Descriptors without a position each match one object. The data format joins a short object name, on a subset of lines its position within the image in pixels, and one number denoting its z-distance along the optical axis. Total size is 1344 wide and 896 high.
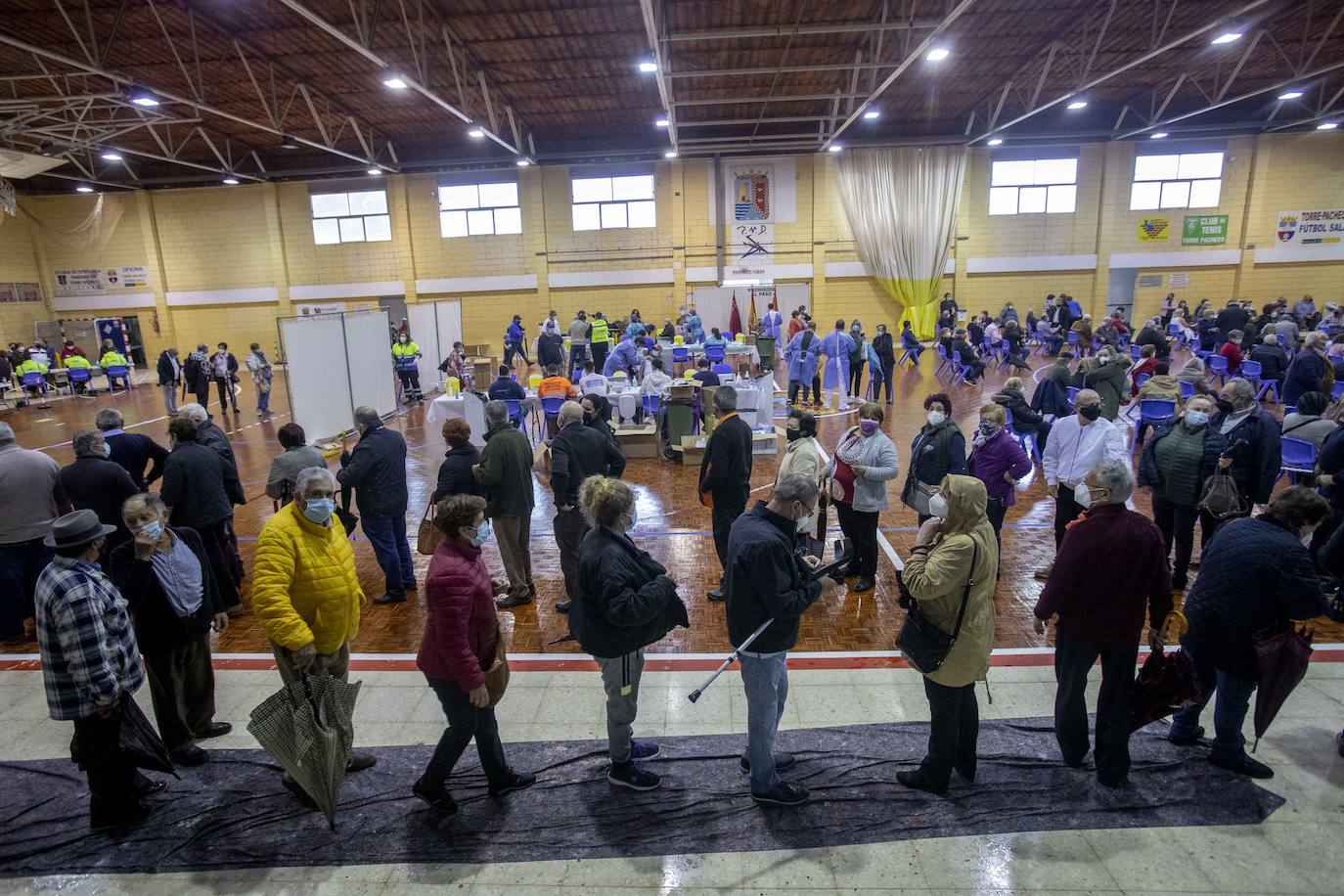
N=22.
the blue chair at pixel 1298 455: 6.28
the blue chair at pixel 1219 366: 12.34
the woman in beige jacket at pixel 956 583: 3.01
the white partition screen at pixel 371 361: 12.45
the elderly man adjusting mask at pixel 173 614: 3.42
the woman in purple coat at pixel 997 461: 5.16
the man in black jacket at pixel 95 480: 5.02
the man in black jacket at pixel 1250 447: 4.97
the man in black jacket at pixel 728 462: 5.14
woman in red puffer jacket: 3.01
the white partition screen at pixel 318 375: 10.75
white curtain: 21.36
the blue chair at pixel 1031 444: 9.35
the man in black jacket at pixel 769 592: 2.97
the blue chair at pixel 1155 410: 7.74
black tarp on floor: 3.18
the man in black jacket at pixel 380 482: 5.50
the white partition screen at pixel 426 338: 16.34
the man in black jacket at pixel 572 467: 5.21
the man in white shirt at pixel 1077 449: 5.16
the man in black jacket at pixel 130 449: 5.66
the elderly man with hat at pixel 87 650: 3.02
